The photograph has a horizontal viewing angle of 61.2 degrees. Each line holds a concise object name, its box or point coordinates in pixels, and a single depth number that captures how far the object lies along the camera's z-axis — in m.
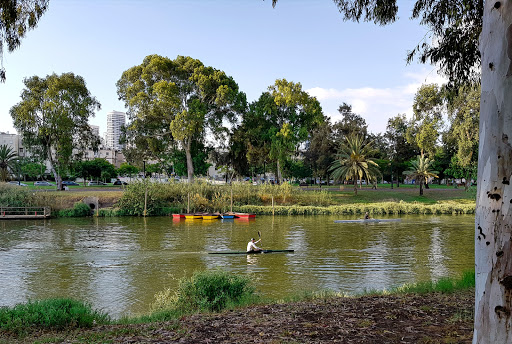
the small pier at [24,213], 39.00
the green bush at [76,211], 40.88
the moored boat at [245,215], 38.41
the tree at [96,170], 83.86
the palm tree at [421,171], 49.62
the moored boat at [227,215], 38.41
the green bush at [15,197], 40.91
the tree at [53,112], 49.19
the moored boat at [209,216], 37.97
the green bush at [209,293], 9.23
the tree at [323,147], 62.28
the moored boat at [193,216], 37.84
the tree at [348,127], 63.91
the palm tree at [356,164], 48.09
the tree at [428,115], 46.91
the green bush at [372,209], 42.69
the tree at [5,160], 69.99
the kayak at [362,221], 34.78
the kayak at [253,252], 20.80
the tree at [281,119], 51.78
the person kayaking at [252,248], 20.66
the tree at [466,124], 42.22
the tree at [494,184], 3.87
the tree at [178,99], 46.72
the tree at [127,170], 100.25
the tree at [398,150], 67.88
